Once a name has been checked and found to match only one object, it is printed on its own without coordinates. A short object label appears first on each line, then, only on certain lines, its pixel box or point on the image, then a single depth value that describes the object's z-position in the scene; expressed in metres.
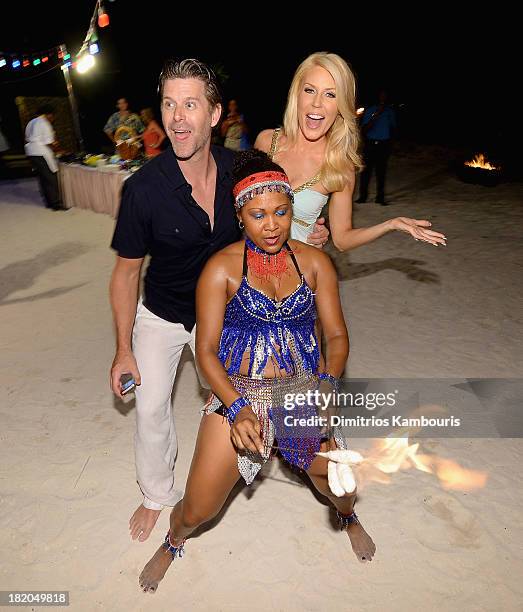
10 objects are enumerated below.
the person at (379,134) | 9.45
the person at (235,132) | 11.49
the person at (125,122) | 10.64
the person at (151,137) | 10.16
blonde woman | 2.83
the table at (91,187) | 9.91
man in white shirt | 10.16
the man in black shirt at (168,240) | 2.30
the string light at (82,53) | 11.30
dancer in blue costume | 2.16
